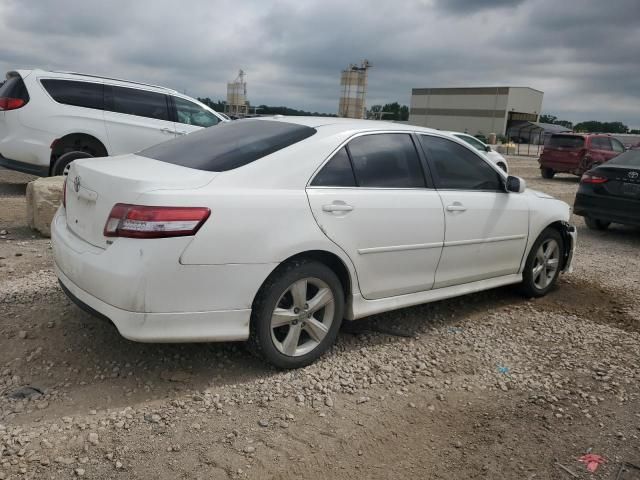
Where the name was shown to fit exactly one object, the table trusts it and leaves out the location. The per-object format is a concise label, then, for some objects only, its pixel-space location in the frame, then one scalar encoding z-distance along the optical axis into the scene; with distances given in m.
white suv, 8.34
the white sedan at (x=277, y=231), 2.98
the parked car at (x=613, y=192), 8.50
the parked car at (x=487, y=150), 15.25
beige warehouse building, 81.00
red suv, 19.41
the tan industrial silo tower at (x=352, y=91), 75.94
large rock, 6.14
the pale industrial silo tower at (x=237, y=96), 73.50
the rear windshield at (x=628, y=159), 8.88
